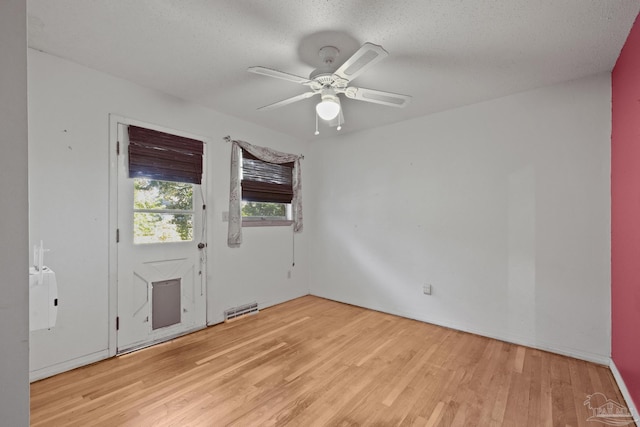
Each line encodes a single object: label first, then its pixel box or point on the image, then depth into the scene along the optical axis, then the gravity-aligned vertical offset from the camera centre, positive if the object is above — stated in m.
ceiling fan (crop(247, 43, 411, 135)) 1.99 +0.99
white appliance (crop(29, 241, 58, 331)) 1.52 -0.44
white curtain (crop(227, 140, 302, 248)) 3.72 +0.34
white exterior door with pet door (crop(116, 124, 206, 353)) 2.80 -0.46
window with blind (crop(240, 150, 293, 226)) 3.98 +0.33
